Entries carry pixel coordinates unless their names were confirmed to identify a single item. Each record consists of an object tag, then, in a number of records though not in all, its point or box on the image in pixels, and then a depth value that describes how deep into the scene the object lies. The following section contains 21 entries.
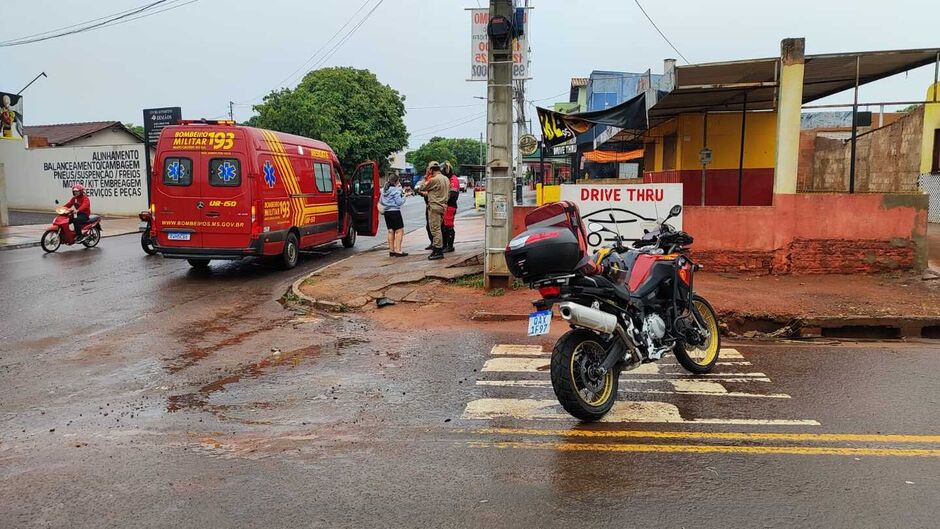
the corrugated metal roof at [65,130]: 34.50
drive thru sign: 10.63
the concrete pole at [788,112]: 10.61
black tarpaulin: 10.67
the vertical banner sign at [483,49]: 9.55
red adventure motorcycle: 4.76
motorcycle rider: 15.73
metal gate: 18.38
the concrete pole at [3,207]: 21.69
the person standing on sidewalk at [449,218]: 13.61
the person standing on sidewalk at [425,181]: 12.98
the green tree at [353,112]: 40.00
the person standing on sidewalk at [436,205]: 12.73
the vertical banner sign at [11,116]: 29.11
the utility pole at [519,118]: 19.64
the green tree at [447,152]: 104.88
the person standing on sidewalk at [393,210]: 12.84
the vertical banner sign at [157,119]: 28.17
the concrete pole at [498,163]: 9.58
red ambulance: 11.35
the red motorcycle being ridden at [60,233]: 15.38
